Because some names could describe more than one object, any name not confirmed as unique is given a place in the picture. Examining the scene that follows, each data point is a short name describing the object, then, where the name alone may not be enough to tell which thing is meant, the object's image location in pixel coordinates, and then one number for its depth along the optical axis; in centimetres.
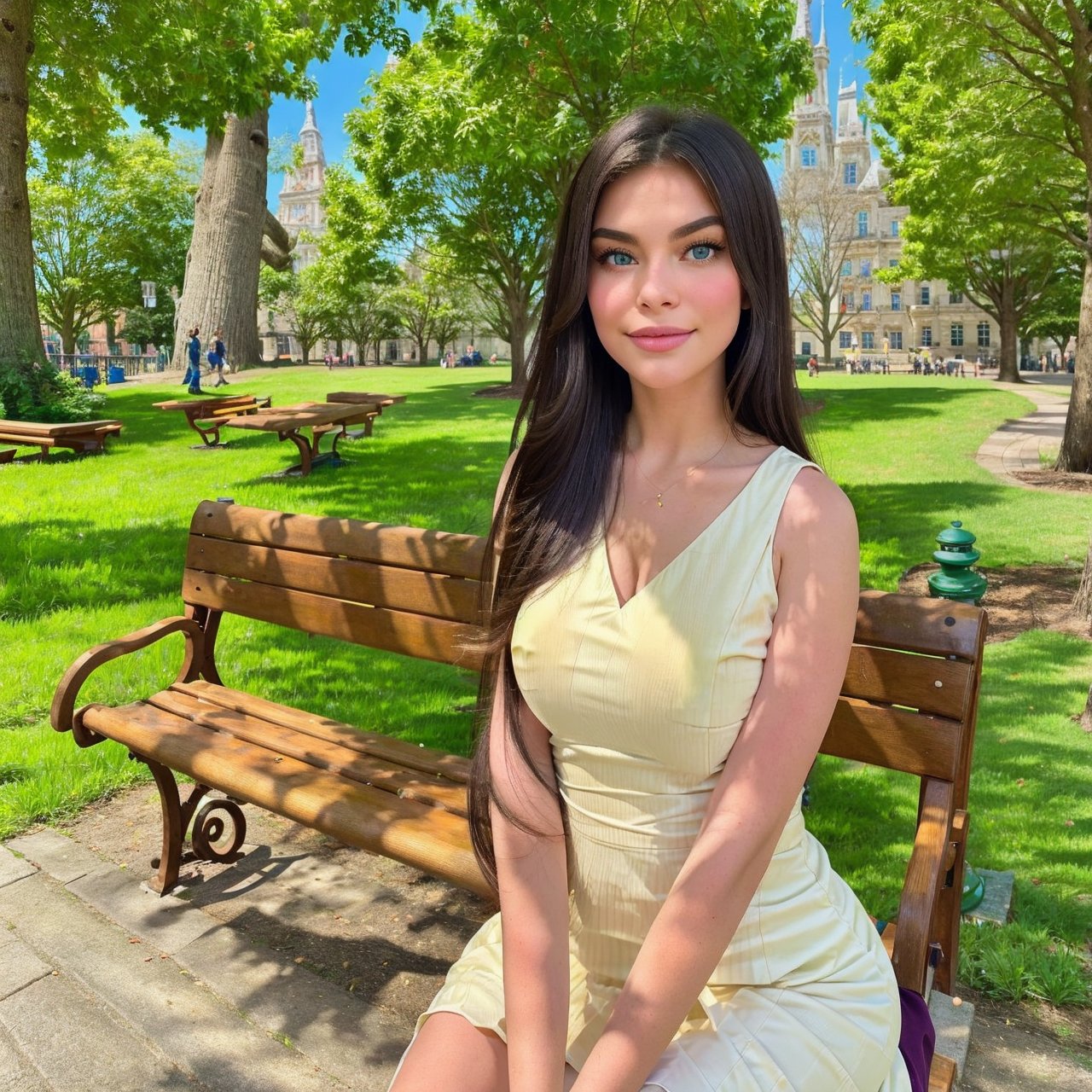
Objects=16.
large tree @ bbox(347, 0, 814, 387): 1000
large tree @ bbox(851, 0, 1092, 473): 1052
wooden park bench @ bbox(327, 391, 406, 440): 1389
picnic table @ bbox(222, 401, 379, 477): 1087
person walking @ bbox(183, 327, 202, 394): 2173
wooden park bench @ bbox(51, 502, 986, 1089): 217
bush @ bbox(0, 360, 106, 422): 1407
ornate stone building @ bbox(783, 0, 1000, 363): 7362
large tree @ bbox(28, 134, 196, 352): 4450
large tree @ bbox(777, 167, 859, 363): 4462
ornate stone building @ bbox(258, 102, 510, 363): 7362
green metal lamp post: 422
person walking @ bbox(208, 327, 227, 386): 2342
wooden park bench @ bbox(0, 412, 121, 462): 1224
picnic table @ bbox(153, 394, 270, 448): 1370
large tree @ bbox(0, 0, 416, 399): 1084
